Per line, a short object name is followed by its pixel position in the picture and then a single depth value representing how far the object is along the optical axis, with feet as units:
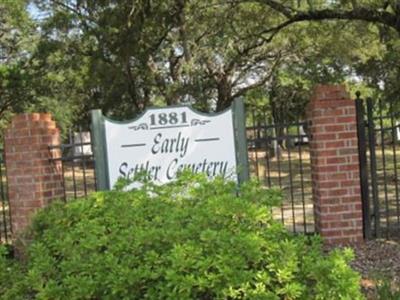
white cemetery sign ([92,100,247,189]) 18.06
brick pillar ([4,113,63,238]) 19.36
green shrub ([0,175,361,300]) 9.72
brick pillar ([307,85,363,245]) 19.11
